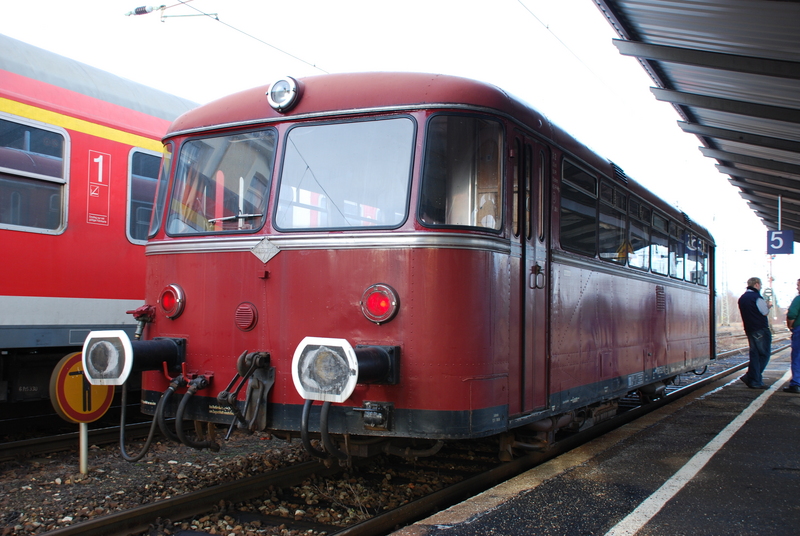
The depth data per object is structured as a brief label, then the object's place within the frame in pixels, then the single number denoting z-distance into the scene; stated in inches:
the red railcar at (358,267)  157.8
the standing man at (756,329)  413.7
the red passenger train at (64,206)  233.0
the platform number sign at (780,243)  675.4
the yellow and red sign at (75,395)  213.6
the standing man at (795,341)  387.9
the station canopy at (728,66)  270.5
